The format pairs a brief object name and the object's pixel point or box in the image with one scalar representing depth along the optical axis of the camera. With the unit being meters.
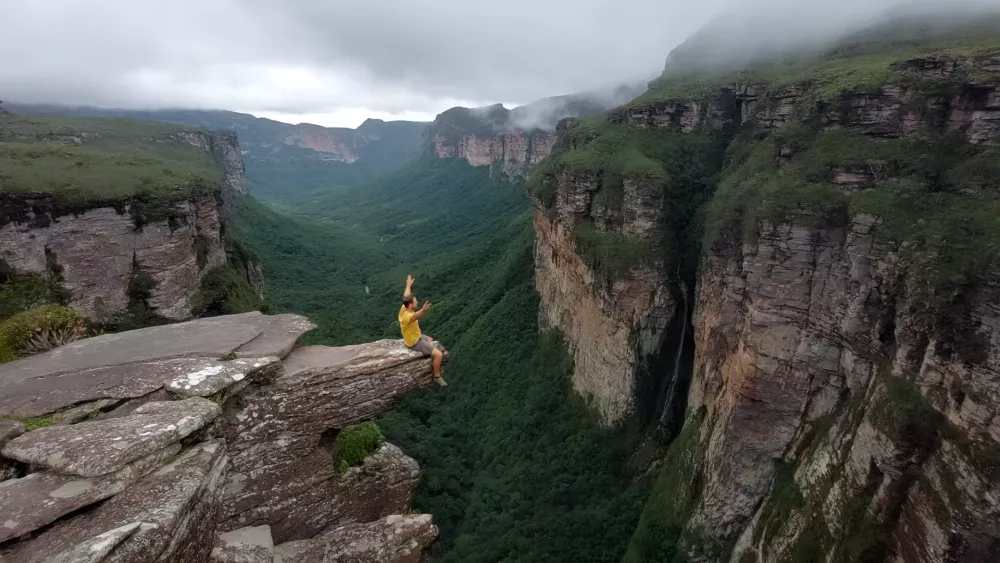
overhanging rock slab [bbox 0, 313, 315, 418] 7.55
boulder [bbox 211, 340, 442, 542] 8.87
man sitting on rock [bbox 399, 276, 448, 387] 9.96
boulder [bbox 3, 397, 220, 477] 6.17
